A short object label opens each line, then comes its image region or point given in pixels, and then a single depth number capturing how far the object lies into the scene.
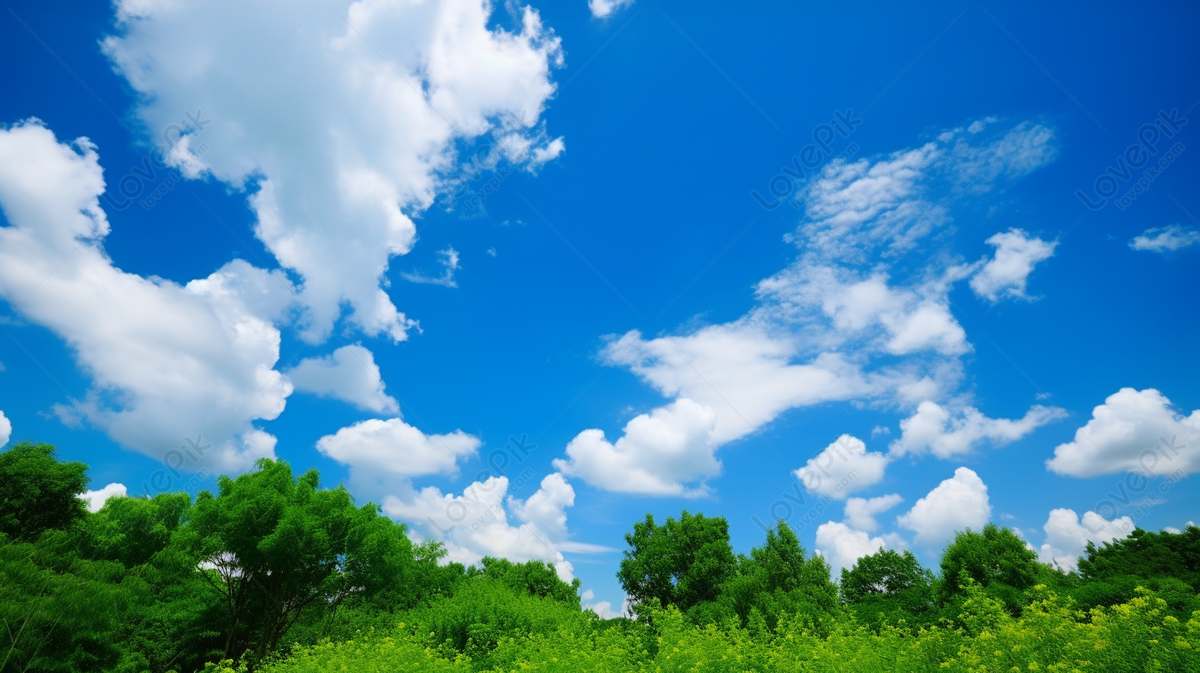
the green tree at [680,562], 37.12
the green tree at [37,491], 19.25
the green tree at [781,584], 29.37
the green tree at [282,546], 21.05
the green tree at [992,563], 30.98
